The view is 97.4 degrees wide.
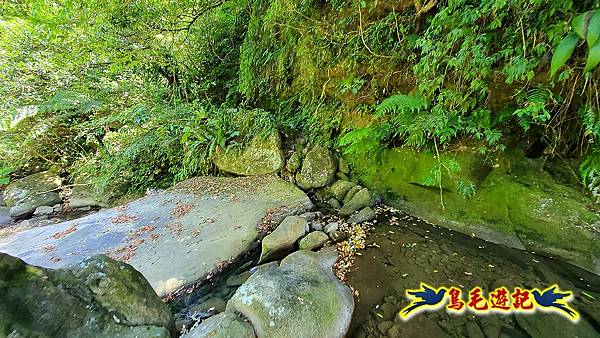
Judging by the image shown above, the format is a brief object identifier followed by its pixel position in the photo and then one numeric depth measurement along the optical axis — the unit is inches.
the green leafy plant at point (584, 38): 35.1
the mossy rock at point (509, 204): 105.1
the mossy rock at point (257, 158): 199.5
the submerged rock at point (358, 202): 152.4
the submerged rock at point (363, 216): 142.1
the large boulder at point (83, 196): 241.6
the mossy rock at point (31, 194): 244.7
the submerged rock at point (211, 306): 99.6
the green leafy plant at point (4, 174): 267.6
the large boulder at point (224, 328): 75.7
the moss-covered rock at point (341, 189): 167.5
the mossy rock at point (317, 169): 179.2
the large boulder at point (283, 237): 123.4
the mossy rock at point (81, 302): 52.1
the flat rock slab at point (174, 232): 122.0
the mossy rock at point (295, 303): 78.6
